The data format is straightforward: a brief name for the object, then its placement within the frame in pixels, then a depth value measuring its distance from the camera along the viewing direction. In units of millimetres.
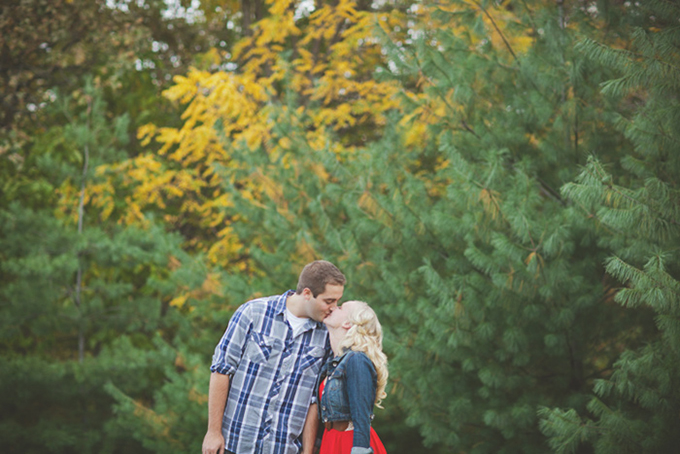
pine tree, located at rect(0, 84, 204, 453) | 15703
